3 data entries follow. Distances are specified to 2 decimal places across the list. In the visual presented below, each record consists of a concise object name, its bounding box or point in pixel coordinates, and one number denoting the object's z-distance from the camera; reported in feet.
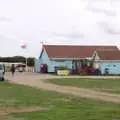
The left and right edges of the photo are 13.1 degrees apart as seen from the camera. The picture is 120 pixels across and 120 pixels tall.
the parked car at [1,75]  177.41
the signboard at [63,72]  261.18
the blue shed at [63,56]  302.53
